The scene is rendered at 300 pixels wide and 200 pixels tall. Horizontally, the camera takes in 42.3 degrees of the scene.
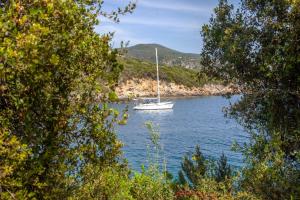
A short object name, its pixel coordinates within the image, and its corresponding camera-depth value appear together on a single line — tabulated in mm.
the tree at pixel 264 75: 9930
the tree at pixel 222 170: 16606
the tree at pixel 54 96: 5410
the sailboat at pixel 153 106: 127875
